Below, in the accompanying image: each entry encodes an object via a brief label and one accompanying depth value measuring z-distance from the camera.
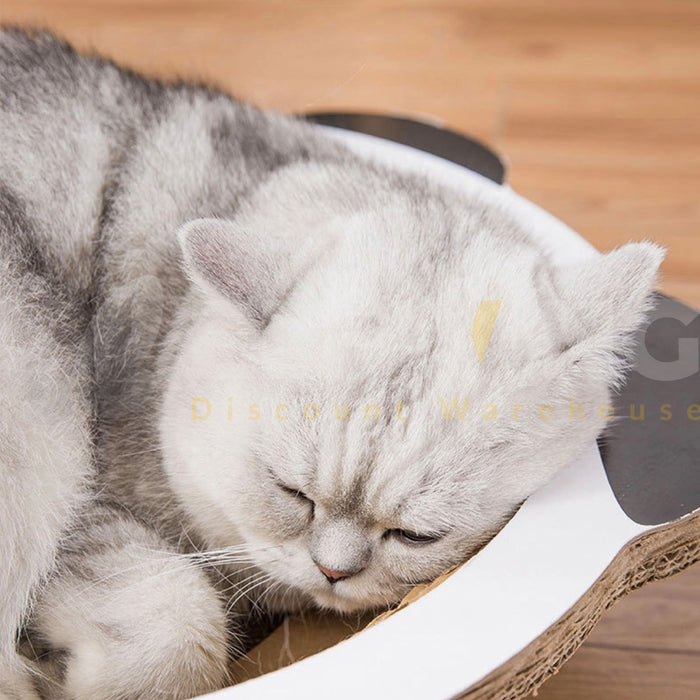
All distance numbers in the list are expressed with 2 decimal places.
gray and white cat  0.81
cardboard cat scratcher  0.78
